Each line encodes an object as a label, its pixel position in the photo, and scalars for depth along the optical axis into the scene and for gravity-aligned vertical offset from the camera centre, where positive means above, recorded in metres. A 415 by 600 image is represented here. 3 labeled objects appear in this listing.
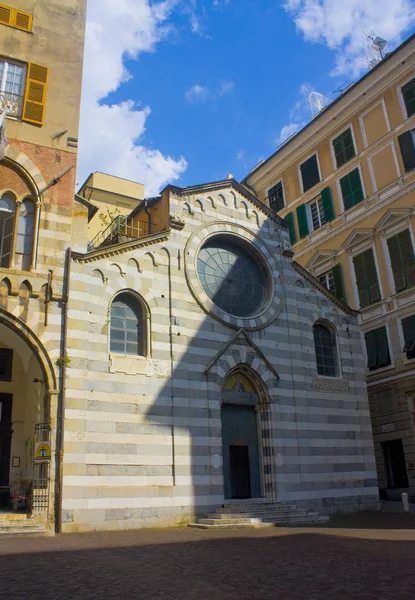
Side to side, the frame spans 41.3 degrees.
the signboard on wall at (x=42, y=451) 15.02 +1.35
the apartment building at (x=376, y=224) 24.14 +12.41
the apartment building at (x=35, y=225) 15.76 +8.32
